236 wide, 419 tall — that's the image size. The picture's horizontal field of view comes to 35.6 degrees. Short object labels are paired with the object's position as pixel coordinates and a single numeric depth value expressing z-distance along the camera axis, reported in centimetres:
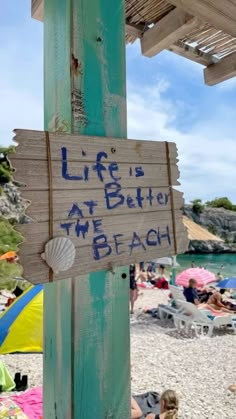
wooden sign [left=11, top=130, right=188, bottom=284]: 60
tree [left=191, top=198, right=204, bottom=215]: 4328
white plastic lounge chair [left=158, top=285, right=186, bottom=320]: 732
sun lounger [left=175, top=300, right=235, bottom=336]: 662
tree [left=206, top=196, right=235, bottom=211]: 5491
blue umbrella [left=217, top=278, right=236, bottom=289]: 1004
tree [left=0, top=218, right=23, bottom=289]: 765
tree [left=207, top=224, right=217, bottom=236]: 4378
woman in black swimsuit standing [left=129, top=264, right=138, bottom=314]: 828
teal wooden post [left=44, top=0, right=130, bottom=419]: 71
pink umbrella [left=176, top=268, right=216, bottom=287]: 1023
